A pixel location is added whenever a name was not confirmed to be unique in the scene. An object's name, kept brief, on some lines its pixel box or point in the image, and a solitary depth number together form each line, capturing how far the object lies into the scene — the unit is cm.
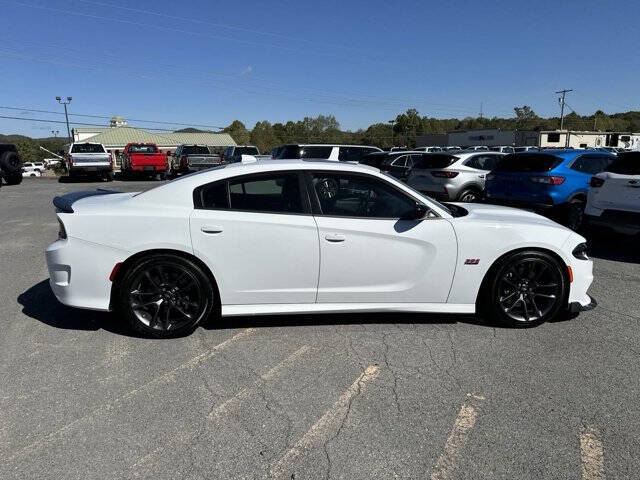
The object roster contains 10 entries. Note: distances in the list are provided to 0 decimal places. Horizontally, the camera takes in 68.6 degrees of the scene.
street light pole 5288
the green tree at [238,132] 9869
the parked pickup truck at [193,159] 2348
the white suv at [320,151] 1401
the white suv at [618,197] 676
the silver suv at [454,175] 1153
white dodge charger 393
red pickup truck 2356
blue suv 855
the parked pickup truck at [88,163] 2217
